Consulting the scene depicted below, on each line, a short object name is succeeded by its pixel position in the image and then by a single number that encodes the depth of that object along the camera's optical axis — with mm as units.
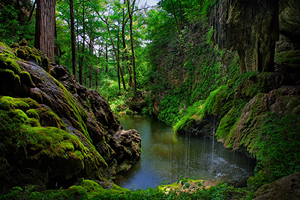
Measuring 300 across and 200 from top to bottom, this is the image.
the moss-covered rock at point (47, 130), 2771
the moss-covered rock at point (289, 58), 6051
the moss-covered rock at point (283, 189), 2580
